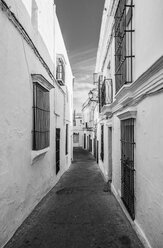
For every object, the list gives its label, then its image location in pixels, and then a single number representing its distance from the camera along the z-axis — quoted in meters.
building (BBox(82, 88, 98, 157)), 21.72
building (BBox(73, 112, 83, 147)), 32.09
